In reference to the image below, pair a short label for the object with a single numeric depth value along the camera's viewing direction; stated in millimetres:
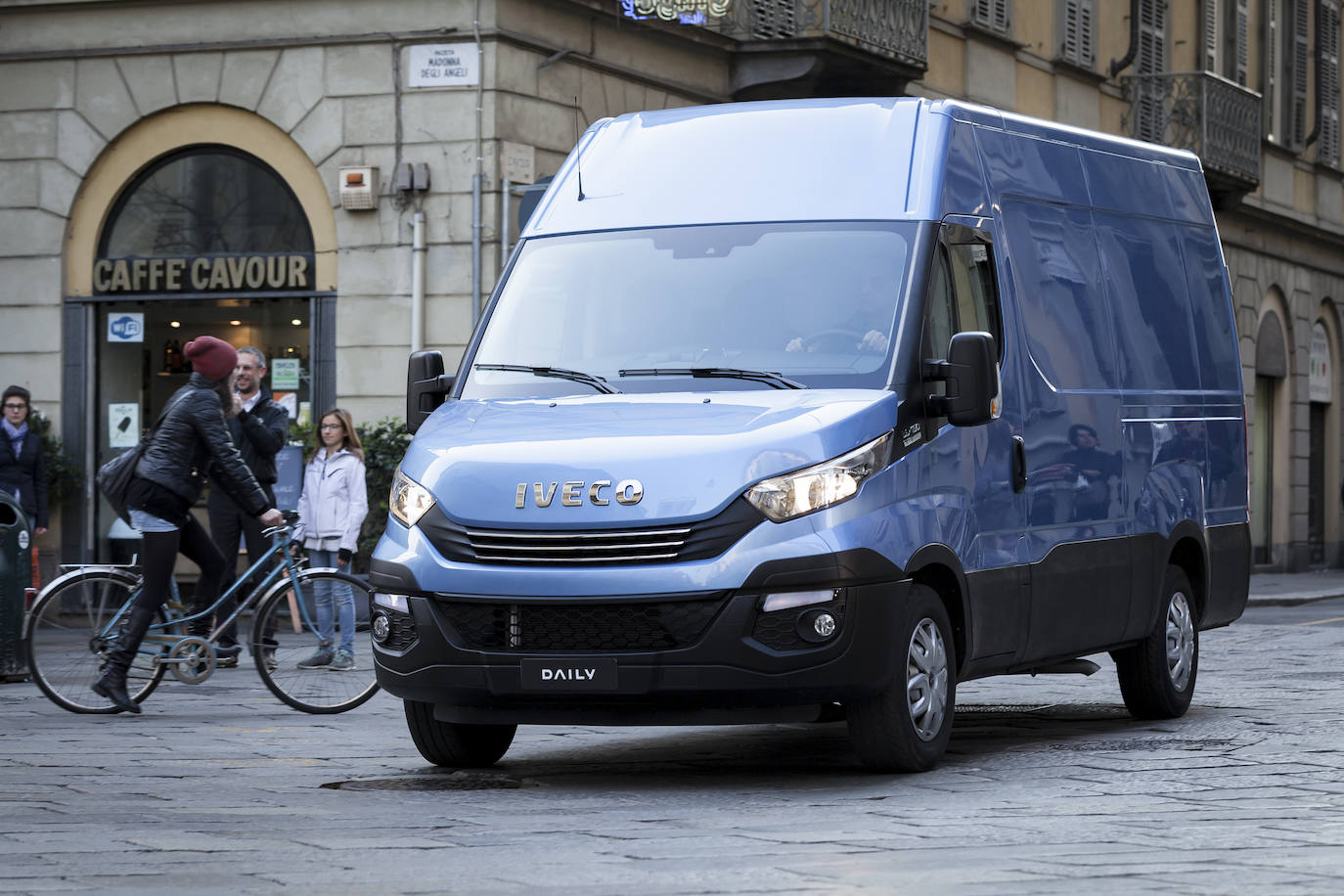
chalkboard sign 18453
